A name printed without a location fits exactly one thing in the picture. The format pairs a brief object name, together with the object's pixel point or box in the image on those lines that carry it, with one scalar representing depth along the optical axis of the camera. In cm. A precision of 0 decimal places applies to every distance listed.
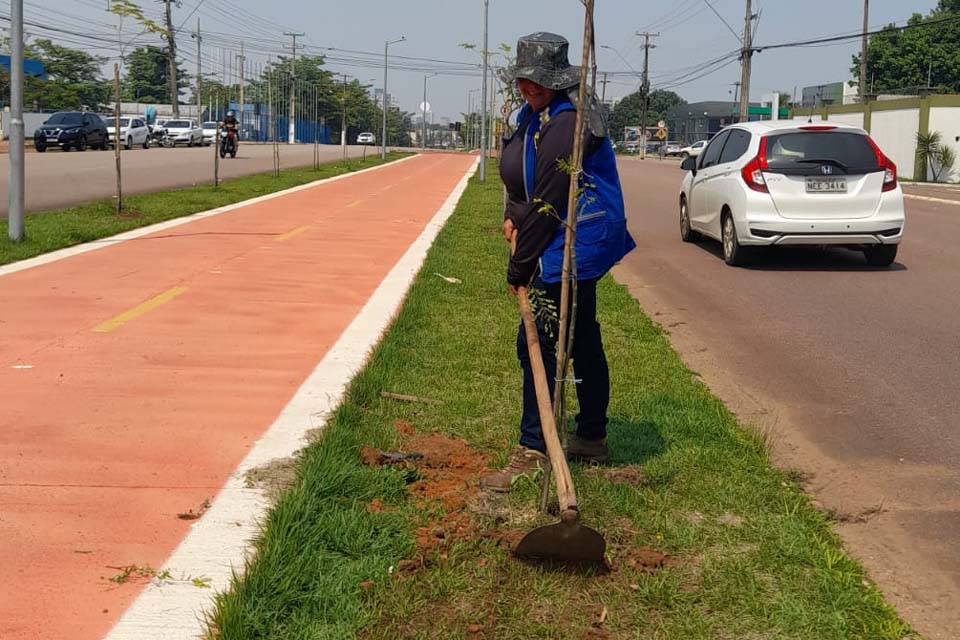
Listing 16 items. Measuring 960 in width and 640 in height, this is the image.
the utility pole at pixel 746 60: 5116
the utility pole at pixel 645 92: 8812
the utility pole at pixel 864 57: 5449
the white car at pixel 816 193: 1173
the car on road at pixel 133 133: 4819
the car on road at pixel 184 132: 5712
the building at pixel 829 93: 8331
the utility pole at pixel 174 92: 7165
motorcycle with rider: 3884
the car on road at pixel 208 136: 6374
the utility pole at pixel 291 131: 8164
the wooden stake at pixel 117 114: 1549
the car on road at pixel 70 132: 4297
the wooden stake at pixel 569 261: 357
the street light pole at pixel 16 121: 1127
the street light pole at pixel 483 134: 3291
